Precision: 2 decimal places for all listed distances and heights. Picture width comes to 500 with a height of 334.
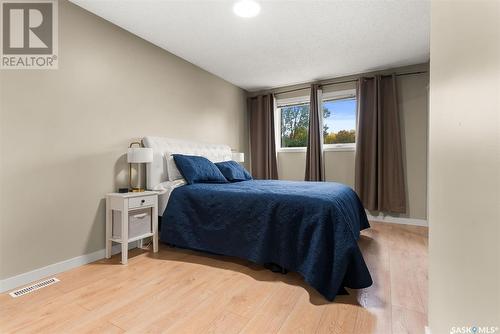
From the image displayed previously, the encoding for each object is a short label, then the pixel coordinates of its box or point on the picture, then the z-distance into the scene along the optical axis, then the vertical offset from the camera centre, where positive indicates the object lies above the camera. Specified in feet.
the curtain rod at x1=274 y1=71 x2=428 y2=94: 11.92 +4.73
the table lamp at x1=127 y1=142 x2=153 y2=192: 8.02 +0.01
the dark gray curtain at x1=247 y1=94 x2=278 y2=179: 15.56 +1.74
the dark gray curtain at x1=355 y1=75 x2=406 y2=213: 12.07 +0.85
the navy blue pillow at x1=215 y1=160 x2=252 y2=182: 10.96 -0.32
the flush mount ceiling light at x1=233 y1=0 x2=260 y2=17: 7.29 +4.96
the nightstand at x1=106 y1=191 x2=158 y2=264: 7.38 -1.79
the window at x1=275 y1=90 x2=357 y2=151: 13.87 +2.73
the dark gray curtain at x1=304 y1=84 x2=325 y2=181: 13.87 +1.37
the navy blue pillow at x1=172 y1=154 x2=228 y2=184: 9.30 -0.22
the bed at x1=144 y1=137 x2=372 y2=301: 5.49 -1.69
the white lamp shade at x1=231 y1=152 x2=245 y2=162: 13.82 +0.43
